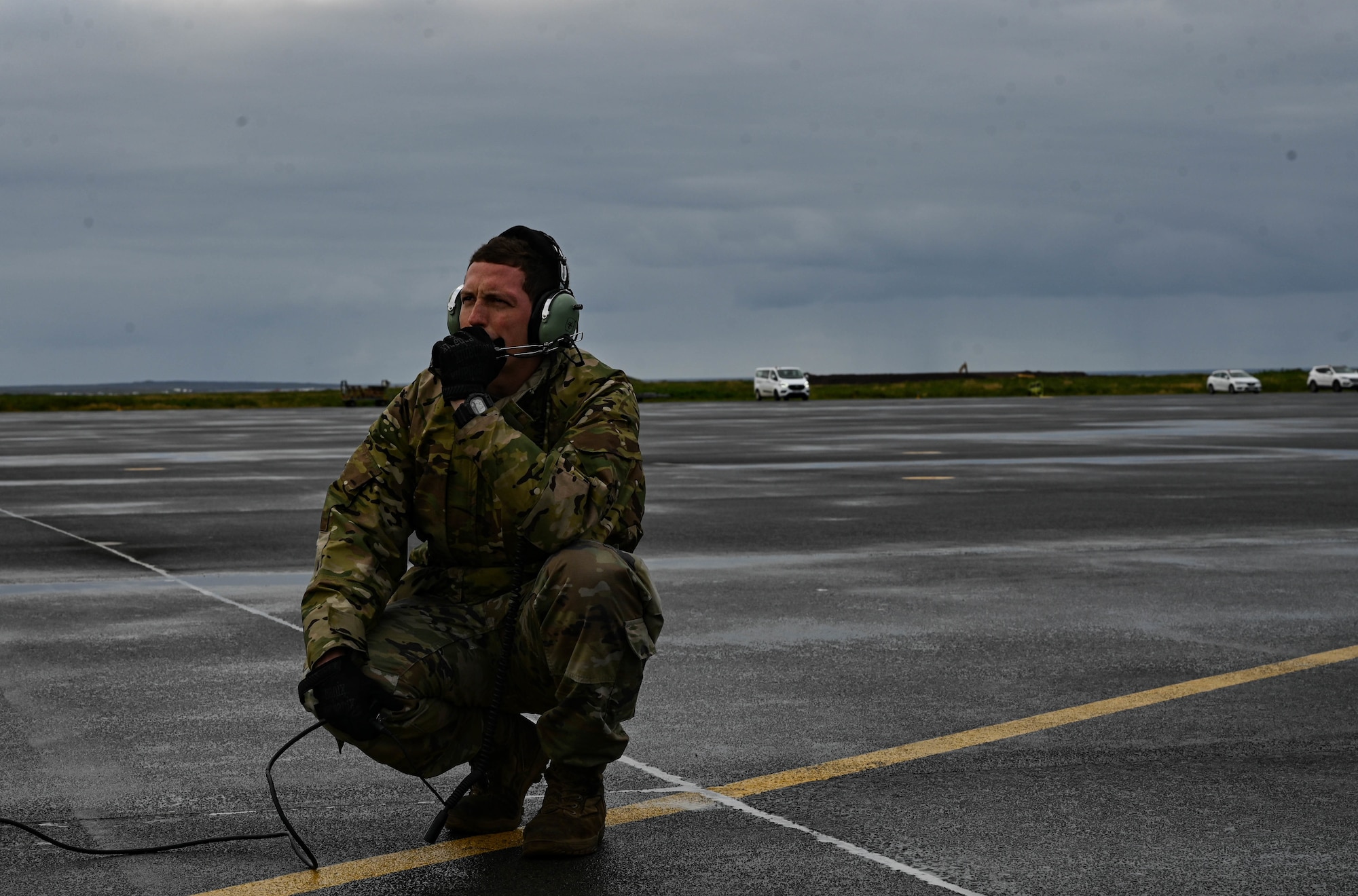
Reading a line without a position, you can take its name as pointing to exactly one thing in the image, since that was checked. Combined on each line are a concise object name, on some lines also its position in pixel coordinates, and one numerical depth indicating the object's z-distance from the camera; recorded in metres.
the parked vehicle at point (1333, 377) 80.62
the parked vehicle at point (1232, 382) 82.12
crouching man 4.24
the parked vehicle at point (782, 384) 76.19
